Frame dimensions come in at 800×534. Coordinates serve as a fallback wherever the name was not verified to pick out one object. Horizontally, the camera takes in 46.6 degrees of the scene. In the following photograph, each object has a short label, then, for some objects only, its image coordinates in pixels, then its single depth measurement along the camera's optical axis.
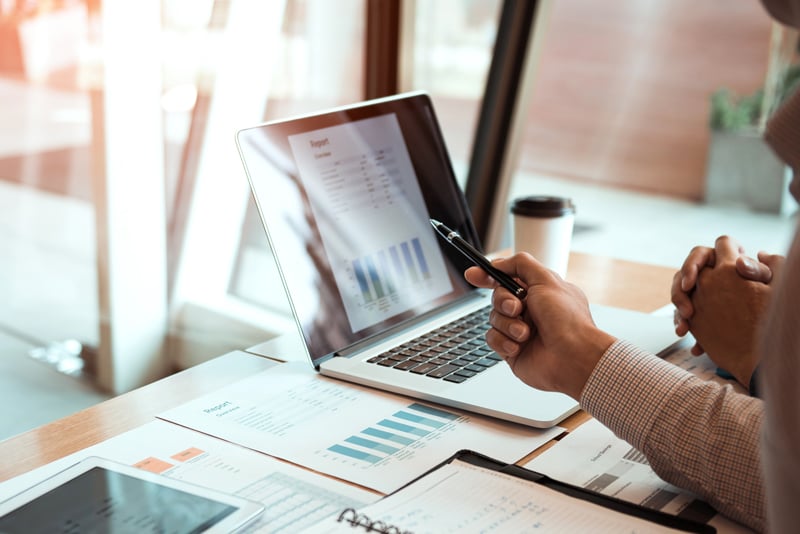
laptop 1.04
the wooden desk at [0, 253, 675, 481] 0.87
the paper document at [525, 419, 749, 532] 0.79
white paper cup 1.36
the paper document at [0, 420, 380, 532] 0.77
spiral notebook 0.72
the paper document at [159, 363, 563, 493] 0.85
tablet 0.72
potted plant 3.10
